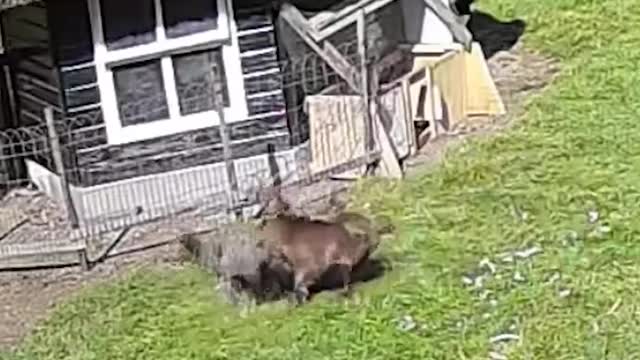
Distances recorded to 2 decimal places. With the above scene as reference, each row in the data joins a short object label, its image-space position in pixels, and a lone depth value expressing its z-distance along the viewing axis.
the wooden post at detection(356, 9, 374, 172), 11.88
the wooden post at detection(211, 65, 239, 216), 11.45
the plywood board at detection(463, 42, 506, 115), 13.53
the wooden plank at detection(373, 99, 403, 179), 11.98
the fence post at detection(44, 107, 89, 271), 10.77
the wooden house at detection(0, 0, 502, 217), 11.88
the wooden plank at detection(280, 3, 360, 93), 12.18
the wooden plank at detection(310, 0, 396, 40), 12.45
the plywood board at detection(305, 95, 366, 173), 12.28
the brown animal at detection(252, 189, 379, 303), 9.32
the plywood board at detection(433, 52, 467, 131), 13.28
